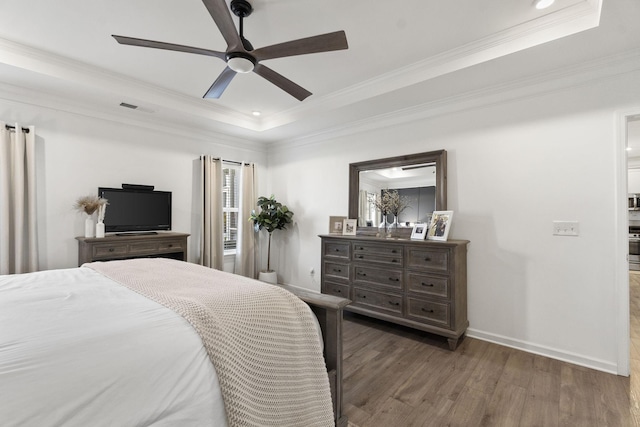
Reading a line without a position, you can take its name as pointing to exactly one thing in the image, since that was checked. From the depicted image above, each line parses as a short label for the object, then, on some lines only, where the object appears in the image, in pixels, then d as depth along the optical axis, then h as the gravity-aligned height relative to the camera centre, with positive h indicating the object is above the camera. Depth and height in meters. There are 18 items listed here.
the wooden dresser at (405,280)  2.84 -0.70
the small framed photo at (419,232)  3.20 -0.21
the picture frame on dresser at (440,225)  3.05 -0.13
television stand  3.19 -0.37
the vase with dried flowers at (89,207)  3.33 +0.08
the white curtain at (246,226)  4.86 -0.21
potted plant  4.73 -0.08
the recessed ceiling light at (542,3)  2.05 +1.42
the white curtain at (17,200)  2.94 +0.14
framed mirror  3.34 +0.36
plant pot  4.85 -1.00
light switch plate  2.60 -0.14
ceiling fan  1.78 +1.06
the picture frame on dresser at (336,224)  4.13 -0.15
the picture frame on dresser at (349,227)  3.93 -0.18
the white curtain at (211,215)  4.36 -0.02
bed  0.86 -0.48
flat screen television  3.56 +0.05
